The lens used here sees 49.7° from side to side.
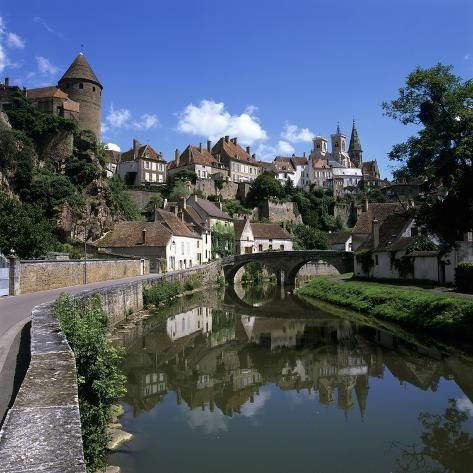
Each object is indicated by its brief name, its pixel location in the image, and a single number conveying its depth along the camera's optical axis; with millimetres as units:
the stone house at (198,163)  85062
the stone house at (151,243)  47812
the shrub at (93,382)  7980
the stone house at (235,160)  93875
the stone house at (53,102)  59844
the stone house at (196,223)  60781
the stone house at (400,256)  31141
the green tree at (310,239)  80625
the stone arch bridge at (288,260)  54503
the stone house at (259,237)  72369
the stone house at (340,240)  80125
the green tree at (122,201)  55906
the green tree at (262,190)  86438
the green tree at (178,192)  70938
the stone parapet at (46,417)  3998
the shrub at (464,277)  27047
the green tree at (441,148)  17969
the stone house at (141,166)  78938
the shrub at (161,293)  31781
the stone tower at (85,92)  63562
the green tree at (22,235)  31594
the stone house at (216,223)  65000
